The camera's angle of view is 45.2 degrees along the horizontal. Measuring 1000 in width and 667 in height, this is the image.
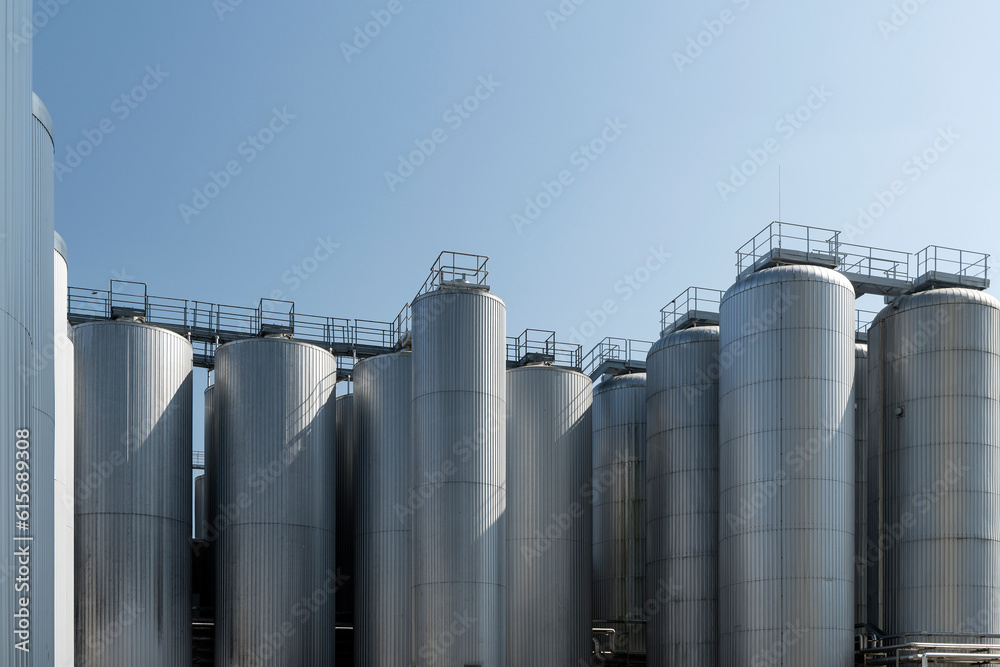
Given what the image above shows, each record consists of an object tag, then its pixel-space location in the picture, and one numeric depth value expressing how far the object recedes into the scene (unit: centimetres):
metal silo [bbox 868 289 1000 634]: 4434
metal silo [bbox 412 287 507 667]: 4378
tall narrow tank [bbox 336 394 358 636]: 5325
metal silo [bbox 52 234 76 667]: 3569
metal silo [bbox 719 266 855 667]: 4297
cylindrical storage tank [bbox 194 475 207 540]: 5592
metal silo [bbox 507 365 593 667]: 4975
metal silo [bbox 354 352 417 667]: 4953
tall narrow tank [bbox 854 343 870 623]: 4734
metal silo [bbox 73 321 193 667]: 4566
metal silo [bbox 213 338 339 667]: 4778
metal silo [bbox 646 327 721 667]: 4962
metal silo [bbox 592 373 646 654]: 5734
